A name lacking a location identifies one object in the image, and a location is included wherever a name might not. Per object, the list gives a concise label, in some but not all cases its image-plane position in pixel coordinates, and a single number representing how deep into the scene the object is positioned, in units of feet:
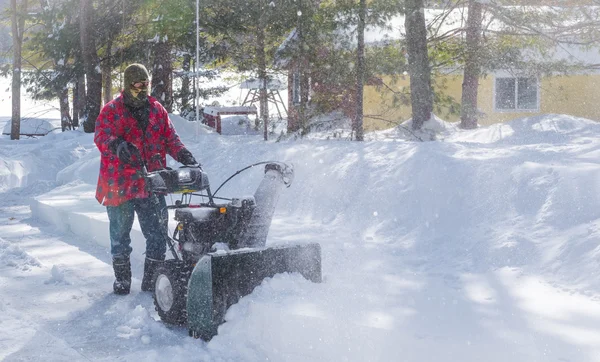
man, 19.66
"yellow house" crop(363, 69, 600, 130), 80.53
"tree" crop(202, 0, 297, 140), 53.93
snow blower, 15.80
